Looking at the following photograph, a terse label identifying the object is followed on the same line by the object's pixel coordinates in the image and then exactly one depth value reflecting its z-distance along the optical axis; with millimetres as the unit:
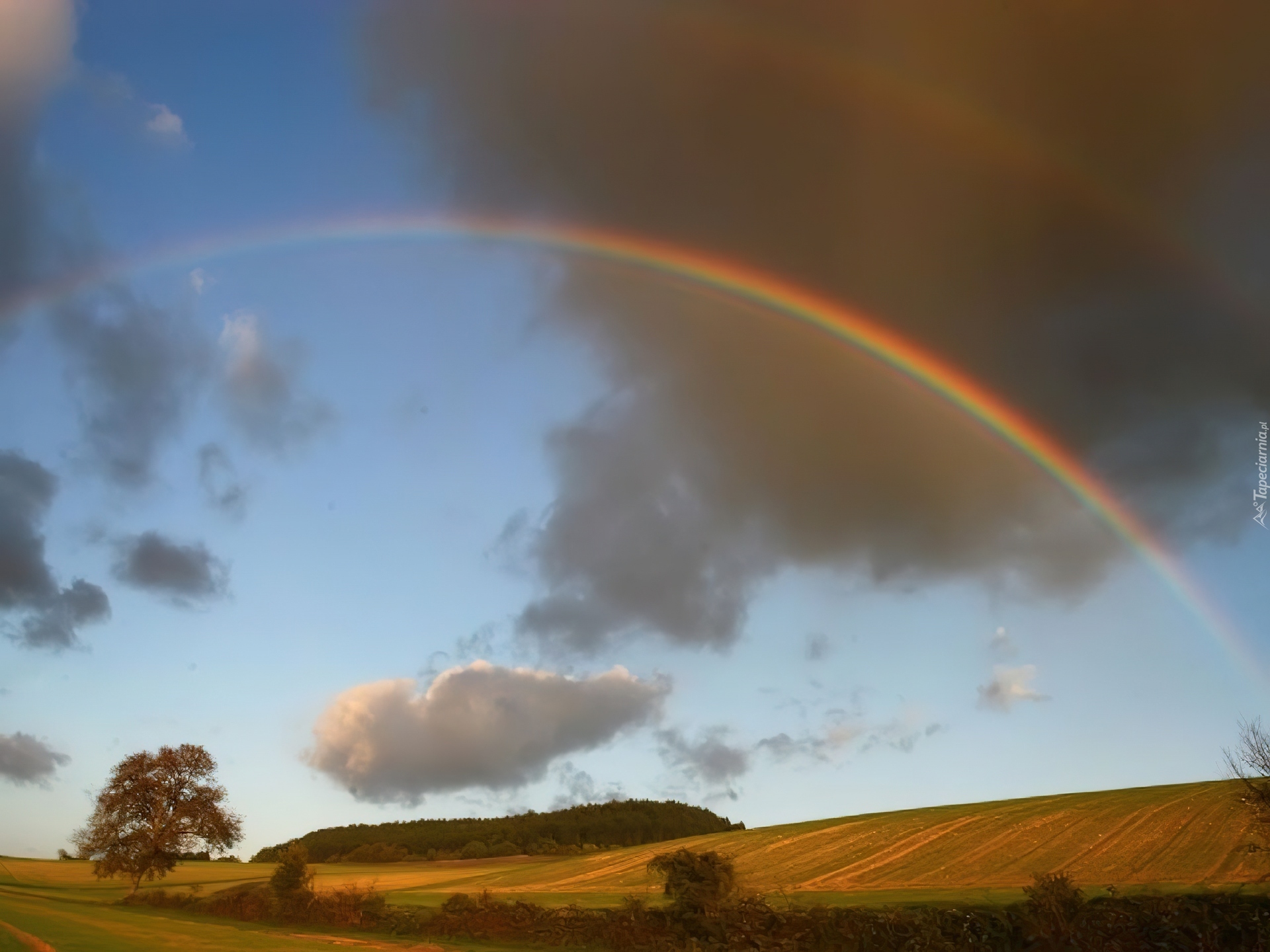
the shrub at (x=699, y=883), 38562
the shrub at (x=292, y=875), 57875
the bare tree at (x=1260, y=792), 27953
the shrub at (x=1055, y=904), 31219
